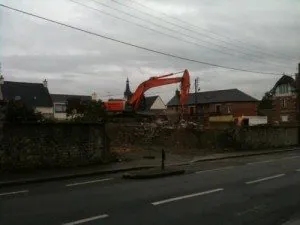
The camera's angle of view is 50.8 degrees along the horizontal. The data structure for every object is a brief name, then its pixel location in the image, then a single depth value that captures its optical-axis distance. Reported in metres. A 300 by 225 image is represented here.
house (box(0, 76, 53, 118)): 50.51
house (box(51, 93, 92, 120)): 60.84
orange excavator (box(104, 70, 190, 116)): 24.87
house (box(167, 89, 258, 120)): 61.73
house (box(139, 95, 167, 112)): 74.36
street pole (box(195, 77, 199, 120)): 56.26
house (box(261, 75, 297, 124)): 56.12
